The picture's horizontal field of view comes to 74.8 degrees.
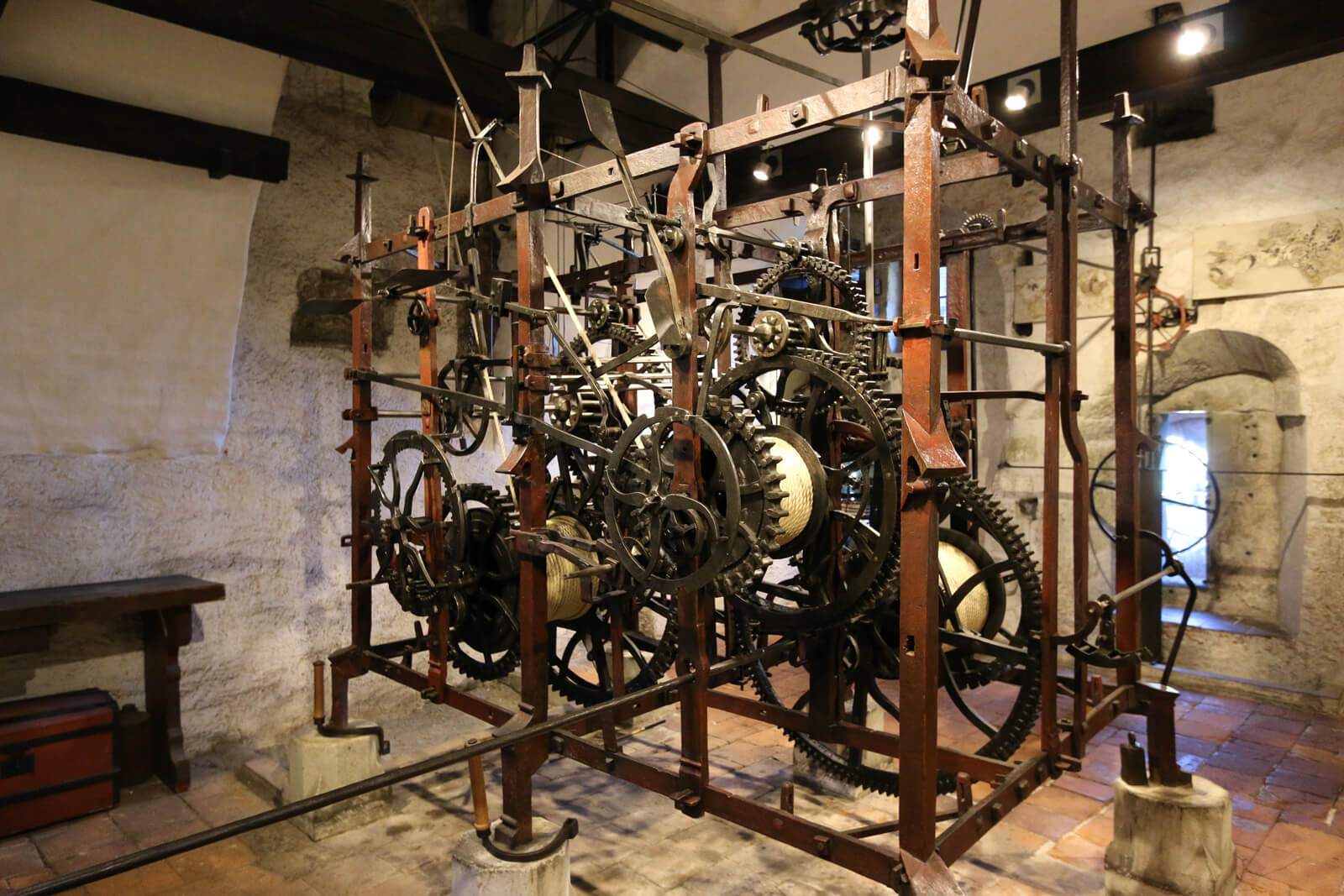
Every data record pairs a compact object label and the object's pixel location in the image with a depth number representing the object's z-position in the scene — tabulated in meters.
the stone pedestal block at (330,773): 3.86
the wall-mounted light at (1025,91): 5.00
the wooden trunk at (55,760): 3.71
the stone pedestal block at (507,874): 2.80
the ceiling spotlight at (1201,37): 4.15
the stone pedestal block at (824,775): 4.16
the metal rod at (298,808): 1.57
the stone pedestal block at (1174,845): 3.13
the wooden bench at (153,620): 3.70
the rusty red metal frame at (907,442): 2.10
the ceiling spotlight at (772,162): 6.14
